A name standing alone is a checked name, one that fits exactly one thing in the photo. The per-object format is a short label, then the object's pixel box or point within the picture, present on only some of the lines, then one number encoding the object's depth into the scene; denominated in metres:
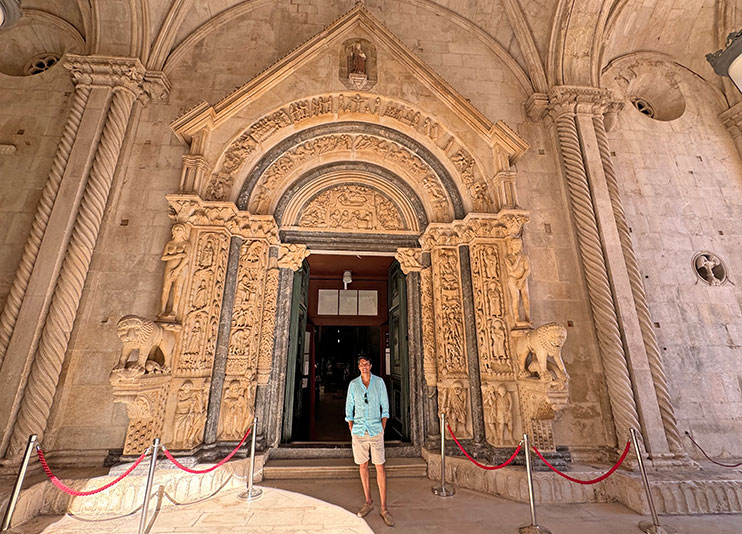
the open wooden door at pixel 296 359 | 4.75
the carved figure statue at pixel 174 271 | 3.88
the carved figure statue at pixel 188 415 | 3.70
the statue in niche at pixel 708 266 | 4.99
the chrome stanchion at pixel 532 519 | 2.71
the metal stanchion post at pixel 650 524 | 2.75
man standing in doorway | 3.07
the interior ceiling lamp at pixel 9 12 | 2.36
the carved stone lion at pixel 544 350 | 3.51
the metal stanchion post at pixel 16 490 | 2.26
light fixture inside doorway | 6.80
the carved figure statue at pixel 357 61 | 5.20
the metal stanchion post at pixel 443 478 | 3.53
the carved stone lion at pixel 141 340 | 3.17
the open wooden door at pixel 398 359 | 4.94
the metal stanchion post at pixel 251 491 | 3.34
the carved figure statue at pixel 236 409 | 4.03
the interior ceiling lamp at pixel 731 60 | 2.46
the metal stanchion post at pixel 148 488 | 2.58
